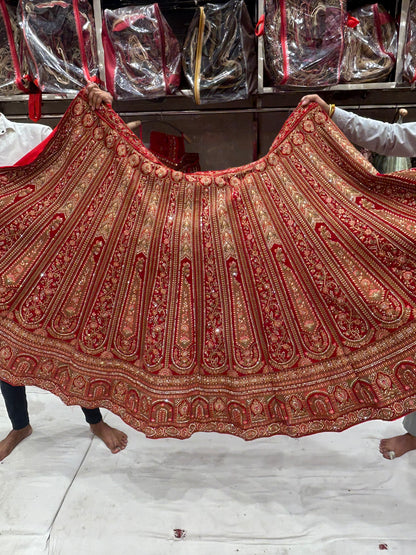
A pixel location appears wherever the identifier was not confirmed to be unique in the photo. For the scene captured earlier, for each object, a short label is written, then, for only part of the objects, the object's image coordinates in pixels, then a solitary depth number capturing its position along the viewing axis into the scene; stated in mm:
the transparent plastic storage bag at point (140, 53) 1782
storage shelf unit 1770
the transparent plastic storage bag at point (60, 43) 1806
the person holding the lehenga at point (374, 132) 1183
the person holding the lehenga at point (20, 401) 1407
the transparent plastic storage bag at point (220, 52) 1763
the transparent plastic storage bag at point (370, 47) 1741
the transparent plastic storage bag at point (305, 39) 1678
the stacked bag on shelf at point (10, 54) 1890
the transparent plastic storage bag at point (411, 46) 1722
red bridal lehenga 1053
